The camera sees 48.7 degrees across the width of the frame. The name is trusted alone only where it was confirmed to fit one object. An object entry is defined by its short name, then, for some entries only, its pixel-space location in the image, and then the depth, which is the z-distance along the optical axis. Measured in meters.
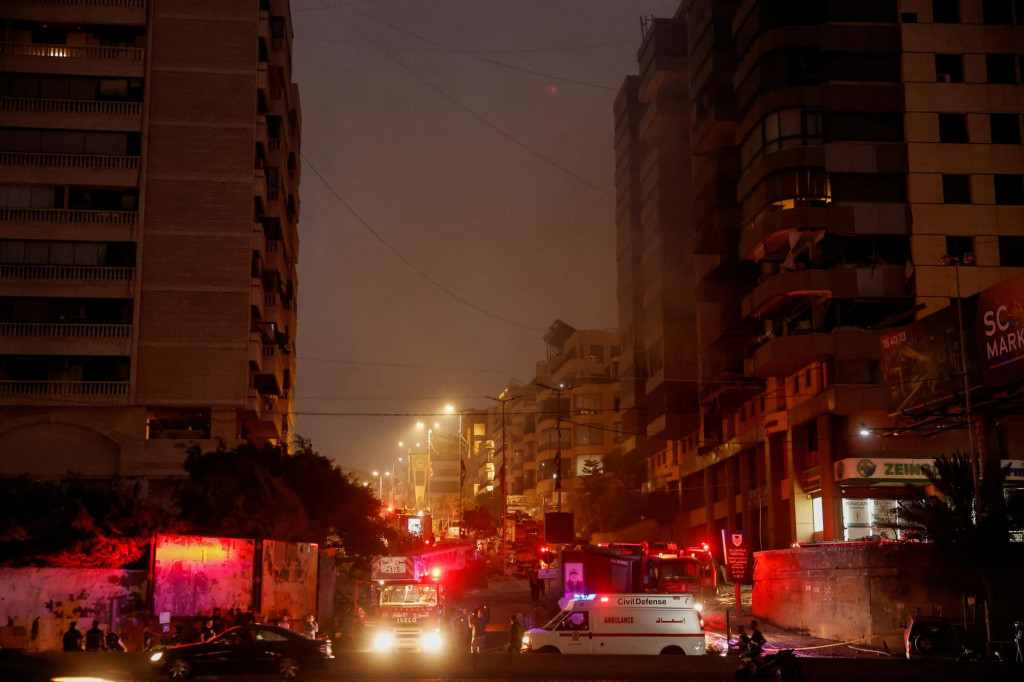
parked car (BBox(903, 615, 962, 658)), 30.75
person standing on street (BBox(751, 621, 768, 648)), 26.62
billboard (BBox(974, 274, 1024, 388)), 34.12
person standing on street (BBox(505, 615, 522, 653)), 30.62
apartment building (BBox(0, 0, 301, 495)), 55.56
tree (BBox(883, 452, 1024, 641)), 31.94
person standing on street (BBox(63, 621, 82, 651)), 29.83
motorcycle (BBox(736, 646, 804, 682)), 23.39
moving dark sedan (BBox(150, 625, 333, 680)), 24.73
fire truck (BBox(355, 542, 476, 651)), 35.19
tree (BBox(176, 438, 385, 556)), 43.00
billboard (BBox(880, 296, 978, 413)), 38.28
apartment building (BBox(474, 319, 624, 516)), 128.00
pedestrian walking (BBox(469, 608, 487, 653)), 36.91
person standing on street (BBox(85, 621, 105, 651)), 30.51
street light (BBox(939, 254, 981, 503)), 32.72
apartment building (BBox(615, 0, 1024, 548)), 53.00
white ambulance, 29.19
